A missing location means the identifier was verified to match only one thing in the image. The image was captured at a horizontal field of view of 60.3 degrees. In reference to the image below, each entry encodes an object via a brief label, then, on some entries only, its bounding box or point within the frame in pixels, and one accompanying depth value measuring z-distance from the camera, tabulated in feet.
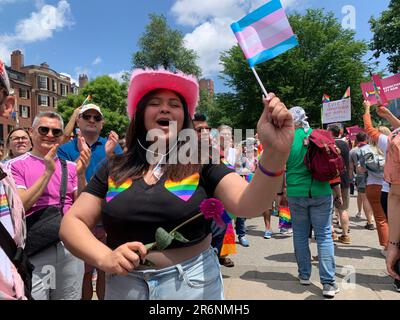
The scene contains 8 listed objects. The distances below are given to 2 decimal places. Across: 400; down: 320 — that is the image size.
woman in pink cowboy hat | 4.68
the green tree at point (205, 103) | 139.10
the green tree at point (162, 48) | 120.67
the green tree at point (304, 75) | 96.02
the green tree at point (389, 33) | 72.90
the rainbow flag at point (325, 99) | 42.46
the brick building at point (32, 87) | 156.76
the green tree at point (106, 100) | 122.52
